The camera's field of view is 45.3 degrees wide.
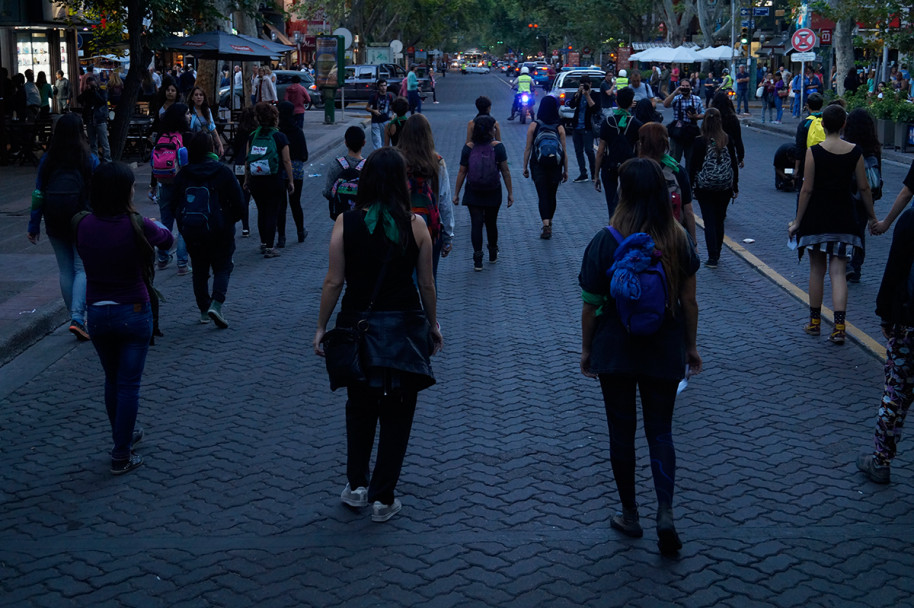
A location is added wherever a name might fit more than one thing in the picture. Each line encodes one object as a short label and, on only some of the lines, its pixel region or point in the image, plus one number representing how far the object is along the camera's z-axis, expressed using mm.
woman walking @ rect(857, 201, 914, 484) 5406
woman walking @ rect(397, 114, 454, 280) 7691
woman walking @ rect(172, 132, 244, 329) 9008
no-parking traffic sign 31188
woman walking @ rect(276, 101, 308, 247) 12602
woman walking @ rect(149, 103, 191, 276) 11039
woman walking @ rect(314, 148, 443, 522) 5020
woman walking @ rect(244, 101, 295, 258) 11516
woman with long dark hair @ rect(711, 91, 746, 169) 12070
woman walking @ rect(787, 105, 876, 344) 8164
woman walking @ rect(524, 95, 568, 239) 12469
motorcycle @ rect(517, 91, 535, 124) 34844
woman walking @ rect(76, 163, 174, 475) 5938
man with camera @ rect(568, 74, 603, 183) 17766
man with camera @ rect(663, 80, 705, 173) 15539
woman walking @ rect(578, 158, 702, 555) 4770
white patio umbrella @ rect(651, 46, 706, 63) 46038
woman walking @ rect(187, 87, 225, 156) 14703
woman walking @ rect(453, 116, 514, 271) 11070
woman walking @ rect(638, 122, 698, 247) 7262
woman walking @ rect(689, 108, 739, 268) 10914
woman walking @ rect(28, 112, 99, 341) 8250
